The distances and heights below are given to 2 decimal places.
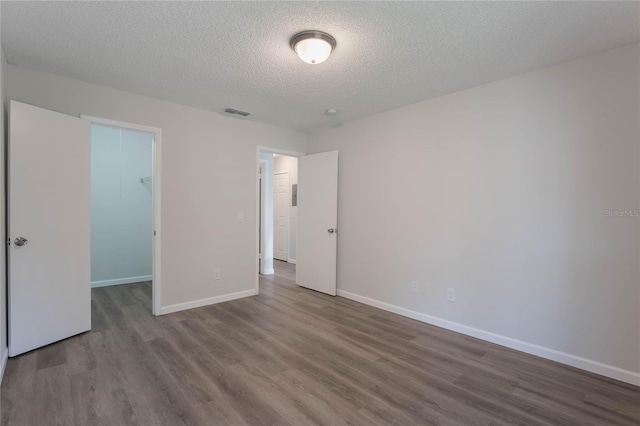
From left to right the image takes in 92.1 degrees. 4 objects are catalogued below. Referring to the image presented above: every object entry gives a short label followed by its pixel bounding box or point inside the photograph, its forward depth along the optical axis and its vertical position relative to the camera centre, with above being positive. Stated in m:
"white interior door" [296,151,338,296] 4.39 -0.20
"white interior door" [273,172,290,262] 7.10 -0.21
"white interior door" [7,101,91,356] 2.47 -0.20
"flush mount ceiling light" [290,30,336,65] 2.12 +1.14
